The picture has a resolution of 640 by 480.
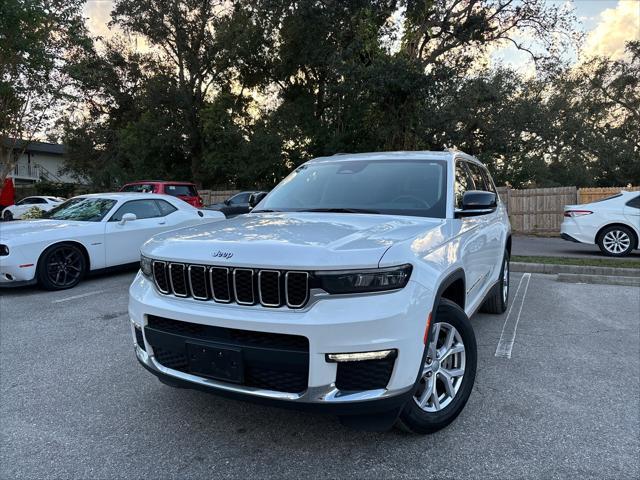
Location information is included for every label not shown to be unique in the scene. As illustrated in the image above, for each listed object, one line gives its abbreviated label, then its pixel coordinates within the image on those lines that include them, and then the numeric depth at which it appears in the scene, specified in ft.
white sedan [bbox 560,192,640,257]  33.60
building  145.07
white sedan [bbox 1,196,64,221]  63.26
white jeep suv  7.26
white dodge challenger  21.17
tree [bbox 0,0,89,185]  42.24
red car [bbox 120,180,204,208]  52.45
